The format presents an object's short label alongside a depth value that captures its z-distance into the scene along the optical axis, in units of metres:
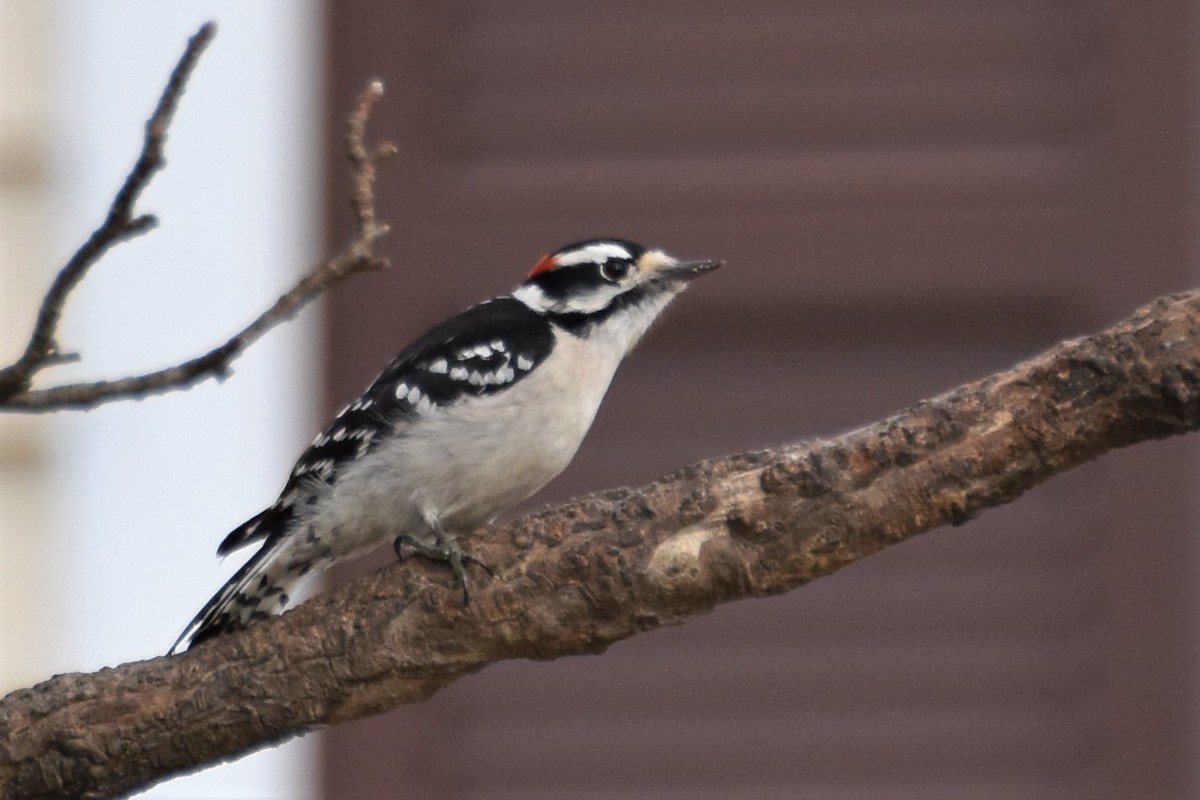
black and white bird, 6.65
